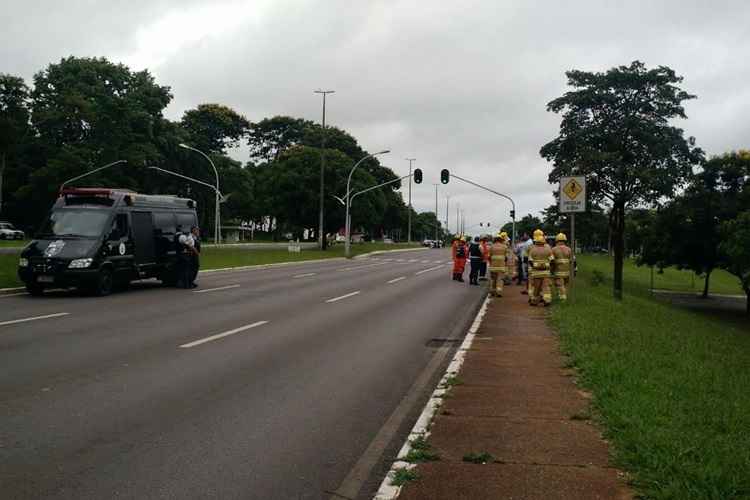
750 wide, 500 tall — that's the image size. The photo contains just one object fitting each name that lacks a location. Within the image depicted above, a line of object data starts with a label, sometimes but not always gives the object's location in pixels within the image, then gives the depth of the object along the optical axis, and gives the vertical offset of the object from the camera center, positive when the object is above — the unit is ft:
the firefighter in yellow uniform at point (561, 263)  55.72 -1.87
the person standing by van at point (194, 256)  65.87 -1.92
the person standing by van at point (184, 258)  64.59 -2.07
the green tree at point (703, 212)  114.32 +4.20
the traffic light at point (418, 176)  151.90 +12.48
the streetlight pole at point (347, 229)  172.26 +1.66
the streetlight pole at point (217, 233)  189.05 +0.43
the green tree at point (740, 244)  89.51 -0.48
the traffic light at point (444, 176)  151.53 +12.50
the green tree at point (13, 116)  181.27 +30.10
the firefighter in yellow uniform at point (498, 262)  64.13 -2.13
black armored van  53.62 -0.72
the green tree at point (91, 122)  179.93 +27.80
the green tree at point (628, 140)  117.80 +15.99
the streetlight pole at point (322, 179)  161.92 +10.86
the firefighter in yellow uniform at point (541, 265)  54.49 -2.00
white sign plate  55.77 +3.27
